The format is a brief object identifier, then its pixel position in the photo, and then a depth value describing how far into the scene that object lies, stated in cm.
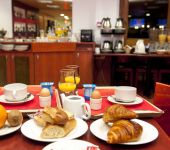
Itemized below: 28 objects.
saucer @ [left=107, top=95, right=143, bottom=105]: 142
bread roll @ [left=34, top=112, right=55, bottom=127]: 101
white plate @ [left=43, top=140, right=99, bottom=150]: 88
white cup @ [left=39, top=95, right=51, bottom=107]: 137
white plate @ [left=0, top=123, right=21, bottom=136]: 102
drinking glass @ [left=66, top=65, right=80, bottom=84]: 161
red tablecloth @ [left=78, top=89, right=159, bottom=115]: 133
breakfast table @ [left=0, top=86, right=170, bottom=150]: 95
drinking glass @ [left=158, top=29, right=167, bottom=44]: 495
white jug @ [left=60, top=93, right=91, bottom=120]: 121
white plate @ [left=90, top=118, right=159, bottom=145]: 98
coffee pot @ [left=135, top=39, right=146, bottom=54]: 493
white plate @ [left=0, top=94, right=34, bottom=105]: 142
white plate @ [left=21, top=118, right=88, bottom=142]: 98
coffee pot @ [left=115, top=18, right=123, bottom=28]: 502
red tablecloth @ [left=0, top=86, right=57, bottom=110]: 138
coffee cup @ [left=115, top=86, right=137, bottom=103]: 142
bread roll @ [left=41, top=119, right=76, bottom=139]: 97
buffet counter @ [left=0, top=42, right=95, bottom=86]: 491
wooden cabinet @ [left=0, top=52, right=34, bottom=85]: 491
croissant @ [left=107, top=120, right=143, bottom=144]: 90
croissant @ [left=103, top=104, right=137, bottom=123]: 101
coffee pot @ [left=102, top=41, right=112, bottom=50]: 507
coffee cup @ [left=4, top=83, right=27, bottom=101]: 139
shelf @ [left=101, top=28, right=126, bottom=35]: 501
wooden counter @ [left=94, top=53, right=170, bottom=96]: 496
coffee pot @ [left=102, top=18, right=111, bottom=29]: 504
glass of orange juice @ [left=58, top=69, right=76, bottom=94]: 154
